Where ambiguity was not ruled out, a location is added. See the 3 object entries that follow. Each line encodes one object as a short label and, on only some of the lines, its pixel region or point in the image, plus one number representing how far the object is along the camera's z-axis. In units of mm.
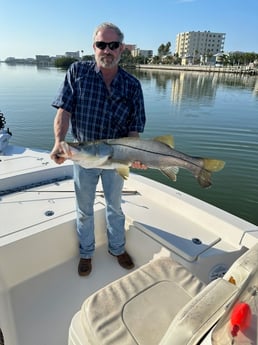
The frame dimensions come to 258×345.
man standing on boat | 2055
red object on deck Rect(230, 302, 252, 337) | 918
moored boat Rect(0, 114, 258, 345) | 1199
